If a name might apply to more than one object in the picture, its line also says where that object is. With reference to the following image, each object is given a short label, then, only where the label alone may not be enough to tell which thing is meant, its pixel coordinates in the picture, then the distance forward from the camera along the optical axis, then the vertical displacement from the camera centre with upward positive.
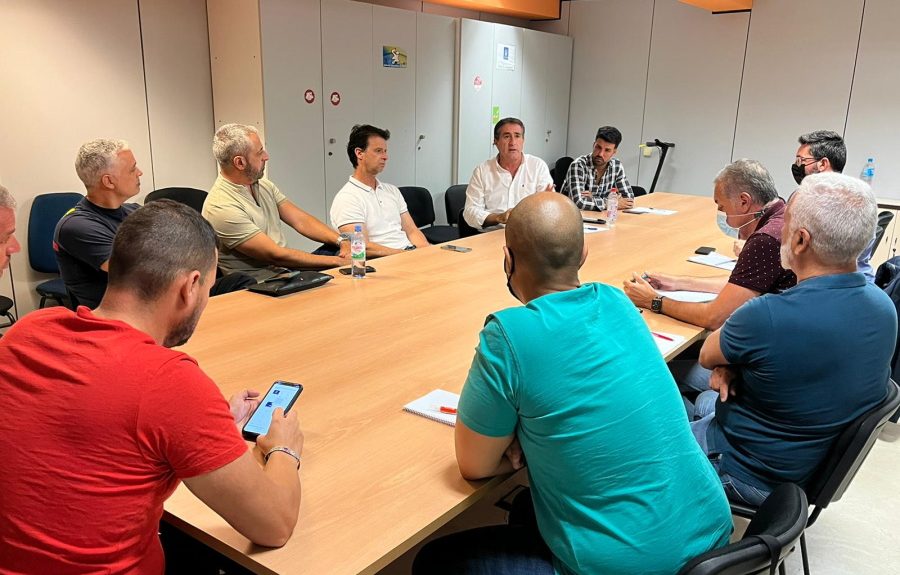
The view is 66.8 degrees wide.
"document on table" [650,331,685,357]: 2.25 -0.78
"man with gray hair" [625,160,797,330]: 2.41 -0.54
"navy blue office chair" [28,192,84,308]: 4.24 -0.81
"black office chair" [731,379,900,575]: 1.70 -0.86
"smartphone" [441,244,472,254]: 3.65 -0.77
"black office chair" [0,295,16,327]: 3.63 -1.11
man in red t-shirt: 1.06 -0.54
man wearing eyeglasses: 3.92 -0.26
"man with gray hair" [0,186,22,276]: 1.89 -0.37
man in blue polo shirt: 1.69 -0.59
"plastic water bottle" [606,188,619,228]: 4.30 -0.65
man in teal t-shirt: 1.26 -0.60
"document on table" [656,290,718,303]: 2.81 -0.77
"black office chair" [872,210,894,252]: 3.94 -0.63
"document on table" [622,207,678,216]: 4.92 -0.75
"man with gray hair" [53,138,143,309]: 2.75 -0.51
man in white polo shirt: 3.93 -0.59
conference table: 1.27 -0.78
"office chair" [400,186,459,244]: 5.45 -0.90
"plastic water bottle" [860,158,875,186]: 6.21 -0.55
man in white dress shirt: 4.93 -0.56
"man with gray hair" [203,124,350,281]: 3.40 -0.59
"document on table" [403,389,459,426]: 1.72 -0.77
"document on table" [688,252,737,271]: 3.43 -0.77
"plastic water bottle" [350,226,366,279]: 2.98 -0.67
